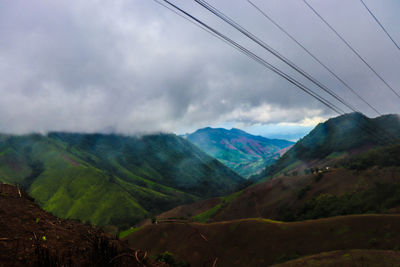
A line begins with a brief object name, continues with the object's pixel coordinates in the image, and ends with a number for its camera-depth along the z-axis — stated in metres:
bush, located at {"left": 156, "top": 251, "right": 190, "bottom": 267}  46.64
